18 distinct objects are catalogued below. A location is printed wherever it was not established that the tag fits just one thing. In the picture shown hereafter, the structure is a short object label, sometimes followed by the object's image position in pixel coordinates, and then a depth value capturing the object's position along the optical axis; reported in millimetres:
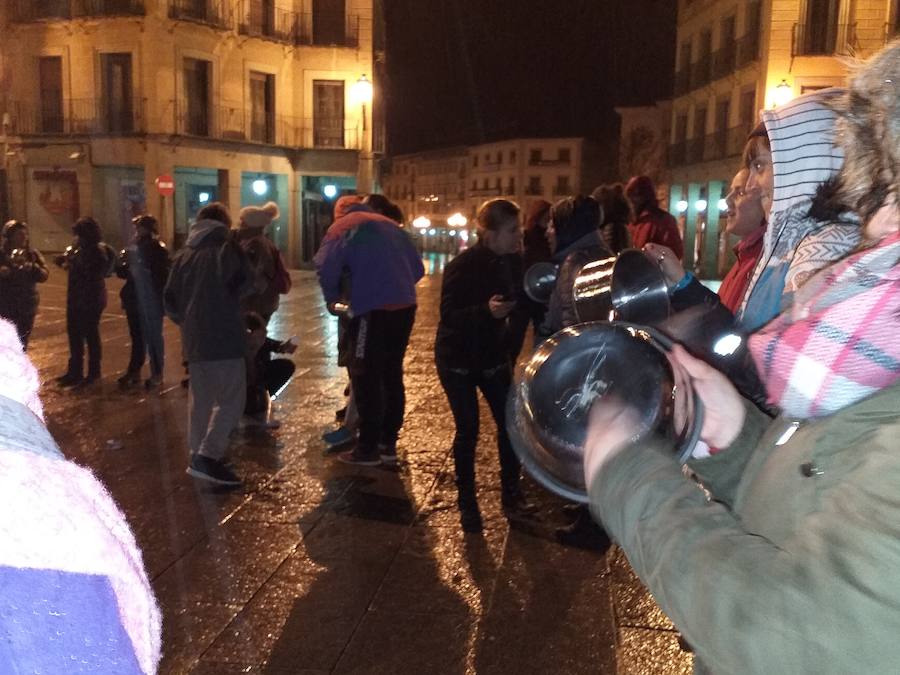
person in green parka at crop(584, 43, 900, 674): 867
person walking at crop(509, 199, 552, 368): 4848
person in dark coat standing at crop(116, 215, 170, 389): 7992
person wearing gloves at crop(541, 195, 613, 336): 4086
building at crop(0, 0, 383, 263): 25984
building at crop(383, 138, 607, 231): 82562
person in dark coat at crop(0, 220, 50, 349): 7574
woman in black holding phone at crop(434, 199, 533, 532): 4516
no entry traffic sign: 24781
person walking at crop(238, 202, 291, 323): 6777
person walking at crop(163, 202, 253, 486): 5090
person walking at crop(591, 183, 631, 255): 5020
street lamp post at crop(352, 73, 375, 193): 28628
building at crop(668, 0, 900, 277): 28031
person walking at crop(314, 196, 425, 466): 5500
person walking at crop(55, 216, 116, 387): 8156
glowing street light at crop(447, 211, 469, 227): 75288
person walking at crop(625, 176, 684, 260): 4984
